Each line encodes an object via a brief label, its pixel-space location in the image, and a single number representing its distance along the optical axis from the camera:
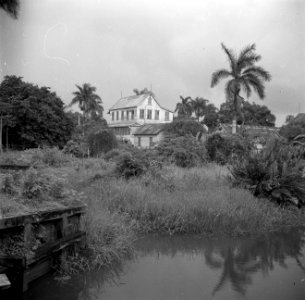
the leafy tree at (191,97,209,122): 57.54
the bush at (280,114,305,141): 35.03
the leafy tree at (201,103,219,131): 53.94
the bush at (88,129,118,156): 28.78
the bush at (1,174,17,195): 5.63
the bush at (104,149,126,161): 21.70
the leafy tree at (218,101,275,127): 53.88
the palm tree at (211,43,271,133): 29.48
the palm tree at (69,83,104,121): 53.56
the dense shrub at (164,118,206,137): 34.98
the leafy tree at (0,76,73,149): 29.31
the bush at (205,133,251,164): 21.56
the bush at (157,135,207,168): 18.50
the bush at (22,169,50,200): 5.71
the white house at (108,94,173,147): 48.74
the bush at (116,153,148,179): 11.97
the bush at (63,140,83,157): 26.58
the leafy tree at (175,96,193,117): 55.62
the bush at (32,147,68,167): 19.28
